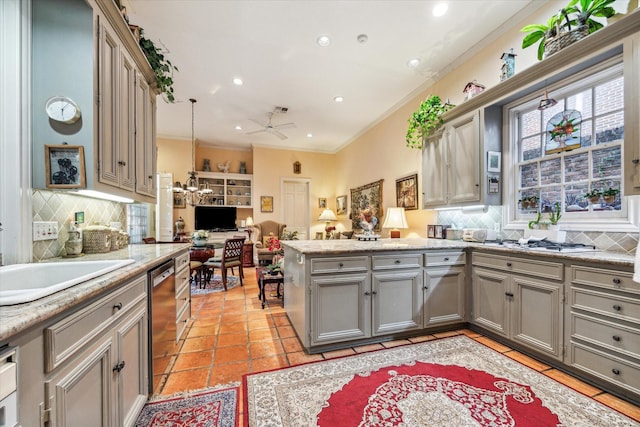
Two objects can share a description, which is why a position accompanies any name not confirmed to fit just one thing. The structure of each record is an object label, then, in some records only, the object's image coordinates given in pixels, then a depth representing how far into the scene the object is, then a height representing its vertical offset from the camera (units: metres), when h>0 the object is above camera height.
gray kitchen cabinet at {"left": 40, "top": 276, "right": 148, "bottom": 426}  0.82 -0.59
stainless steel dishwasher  1.67 -0.71
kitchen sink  1.17 -0.29
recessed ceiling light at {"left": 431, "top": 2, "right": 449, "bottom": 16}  2.59 +2.08
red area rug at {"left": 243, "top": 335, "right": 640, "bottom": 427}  1.53 -1.21
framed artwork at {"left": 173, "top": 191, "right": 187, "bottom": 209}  6.75 +0.37
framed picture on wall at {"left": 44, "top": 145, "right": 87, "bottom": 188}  1.50 +0.28
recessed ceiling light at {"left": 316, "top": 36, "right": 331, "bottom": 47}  3.10 +2.09
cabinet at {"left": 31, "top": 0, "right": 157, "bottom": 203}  1.50 +0.81
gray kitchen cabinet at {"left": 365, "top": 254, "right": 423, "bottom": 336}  2.43 -0.76
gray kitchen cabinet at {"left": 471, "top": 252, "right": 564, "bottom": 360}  2.00 -0.74
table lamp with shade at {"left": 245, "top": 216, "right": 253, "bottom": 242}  7.15 -0.27
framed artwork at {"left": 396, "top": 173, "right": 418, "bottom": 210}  4.21 +0.37
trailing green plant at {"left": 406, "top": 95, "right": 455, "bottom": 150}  3.25 +1.25
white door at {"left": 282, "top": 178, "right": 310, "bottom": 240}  7.68 +0.27
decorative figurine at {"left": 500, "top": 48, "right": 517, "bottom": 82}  2.62 +1.51
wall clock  1.49 +0.60
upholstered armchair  7.16 -0.44
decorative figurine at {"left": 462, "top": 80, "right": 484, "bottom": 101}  2.96 +1.43
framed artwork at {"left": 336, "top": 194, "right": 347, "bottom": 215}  7.05 +0.26
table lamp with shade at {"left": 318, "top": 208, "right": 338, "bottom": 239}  6.98 -0.05
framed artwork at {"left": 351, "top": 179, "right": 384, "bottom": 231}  5.31 +0.30
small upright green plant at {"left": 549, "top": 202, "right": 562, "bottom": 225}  2.38 +0.00
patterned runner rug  1.54 -1.23
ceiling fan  5.15 +2.01
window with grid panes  2.13 +0.60
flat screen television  7.00 -0.10
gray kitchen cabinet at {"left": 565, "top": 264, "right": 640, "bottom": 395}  1.62 -0.75
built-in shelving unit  7.25 +0.74
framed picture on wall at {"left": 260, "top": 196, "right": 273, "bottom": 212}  7.39 +0.30
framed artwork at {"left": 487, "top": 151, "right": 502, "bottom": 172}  2.85 +0.59
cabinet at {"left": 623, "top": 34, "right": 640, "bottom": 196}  1.71 +0.66
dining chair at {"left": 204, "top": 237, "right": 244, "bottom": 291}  4.45 -0.80
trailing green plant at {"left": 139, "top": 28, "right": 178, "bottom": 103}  2.35 +1.45
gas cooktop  2.08 -0.27
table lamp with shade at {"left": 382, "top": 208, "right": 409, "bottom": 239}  3.89 -0.07
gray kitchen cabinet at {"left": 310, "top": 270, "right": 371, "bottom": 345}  2.26 -0.83
